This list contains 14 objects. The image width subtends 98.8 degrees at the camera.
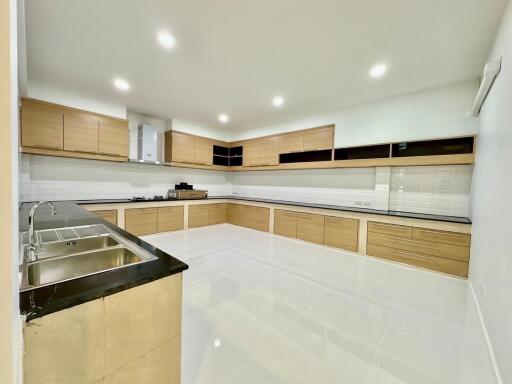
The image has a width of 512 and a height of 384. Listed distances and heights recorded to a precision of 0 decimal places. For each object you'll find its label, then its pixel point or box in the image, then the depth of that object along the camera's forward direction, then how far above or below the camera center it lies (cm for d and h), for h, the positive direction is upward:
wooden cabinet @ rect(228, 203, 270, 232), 533 -84
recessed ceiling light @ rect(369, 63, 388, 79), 280 +155
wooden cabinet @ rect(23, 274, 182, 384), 80 -67
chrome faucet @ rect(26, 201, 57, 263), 122 -43
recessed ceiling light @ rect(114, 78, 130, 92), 338 +153
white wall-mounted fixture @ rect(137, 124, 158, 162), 481 +83
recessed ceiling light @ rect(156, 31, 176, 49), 228 +153
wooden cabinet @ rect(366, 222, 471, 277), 295 -85
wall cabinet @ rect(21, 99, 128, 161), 349 +81
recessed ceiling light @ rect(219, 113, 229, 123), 504 +156
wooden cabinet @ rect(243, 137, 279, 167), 545 +83
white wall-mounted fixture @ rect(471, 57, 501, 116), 196 +109
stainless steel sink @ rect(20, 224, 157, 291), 124 -49
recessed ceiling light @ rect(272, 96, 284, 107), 401 +159
